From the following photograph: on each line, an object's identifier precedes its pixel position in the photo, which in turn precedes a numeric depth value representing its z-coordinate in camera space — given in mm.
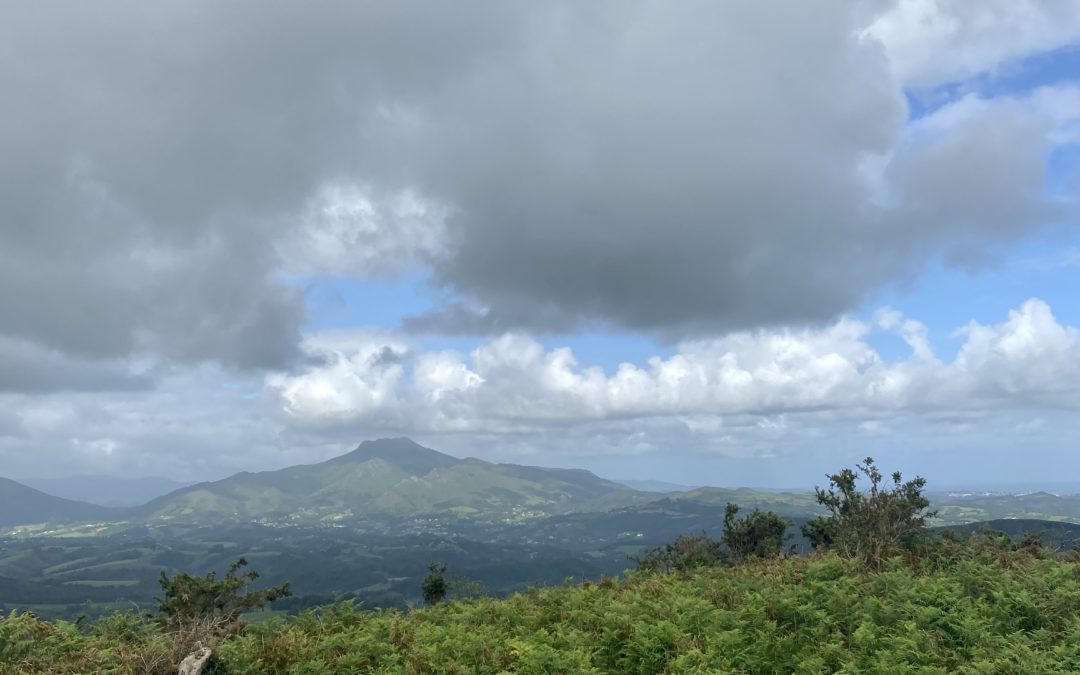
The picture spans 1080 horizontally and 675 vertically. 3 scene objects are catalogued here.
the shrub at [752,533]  54969
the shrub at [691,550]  48750
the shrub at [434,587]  56875
